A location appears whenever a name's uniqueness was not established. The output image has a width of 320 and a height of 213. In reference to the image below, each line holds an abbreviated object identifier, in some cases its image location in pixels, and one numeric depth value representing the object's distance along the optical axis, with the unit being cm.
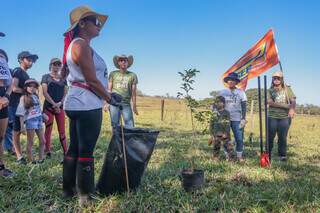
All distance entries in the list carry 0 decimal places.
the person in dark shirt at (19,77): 657
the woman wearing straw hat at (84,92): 349
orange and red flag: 796
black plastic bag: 384
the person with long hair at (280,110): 752
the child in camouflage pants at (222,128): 696
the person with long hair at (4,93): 438
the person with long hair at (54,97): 650
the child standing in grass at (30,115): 609
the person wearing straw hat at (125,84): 712
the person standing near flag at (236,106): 708
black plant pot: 431
